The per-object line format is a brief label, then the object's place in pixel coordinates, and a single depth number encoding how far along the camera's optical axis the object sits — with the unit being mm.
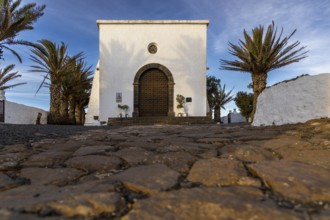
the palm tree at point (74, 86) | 20238
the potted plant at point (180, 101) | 18053
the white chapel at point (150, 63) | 18453
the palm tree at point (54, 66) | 17859
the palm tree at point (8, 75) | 19486
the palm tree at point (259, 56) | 12295
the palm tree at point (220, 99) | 25578
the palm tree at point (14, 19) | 12898
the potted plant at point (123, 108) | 18094
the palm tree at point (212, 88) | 24844
